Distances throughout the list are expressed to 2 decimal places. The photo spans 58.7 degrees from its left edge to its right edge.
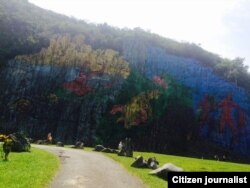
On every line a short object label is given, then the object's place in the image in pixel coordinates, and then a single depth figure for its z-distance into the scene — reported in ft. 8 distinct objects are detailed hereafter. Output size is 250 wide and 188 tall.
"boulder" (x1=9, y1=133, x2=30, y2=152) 76.23
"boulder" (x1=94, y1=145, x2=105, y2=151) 98.66
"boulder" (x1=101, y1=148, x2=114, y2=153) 96.17
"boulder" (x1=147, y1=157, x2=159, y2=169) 67.83
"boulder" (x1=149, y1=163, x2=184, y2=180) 56.95
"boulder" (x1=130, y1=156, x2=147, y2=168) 67.42
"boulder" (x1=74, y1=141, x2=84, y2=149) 104.72
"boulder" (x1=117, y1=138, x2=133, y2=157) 89.08
